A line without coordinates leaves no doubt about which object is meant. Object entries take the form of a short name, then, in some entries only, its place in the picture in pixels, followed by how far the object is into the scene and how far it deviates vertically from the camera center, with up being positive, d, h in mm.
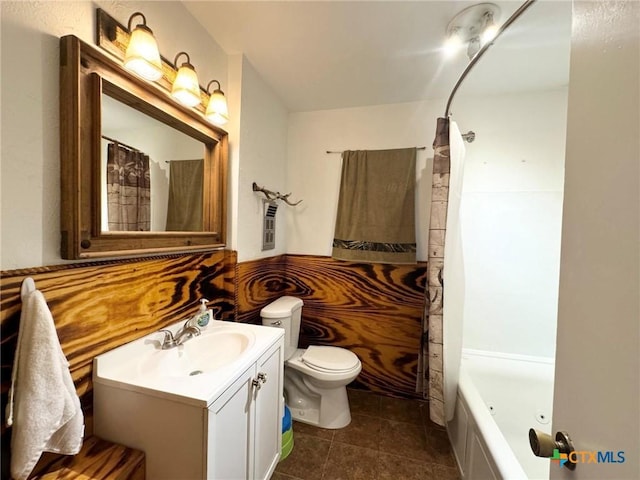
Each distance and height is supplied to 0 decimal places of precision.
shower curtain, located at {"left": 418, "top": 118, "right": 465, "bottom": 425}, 1534 -239
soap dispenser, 1230 -428
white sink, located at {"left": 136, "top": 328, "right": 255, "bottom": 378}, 1044 -560
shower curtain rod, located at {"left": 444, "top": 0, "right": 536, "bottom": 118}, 905 +826
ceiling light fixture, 1195 +1050
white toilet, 1677 -976
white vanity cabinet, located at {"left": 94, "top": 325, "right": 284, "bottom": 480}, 811 -648
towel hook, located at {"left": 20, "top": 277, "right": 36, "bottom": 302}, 713 -174
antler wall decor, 1756 +279
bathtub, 1144 -997
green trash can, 1475 -1209
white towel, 671 -442
